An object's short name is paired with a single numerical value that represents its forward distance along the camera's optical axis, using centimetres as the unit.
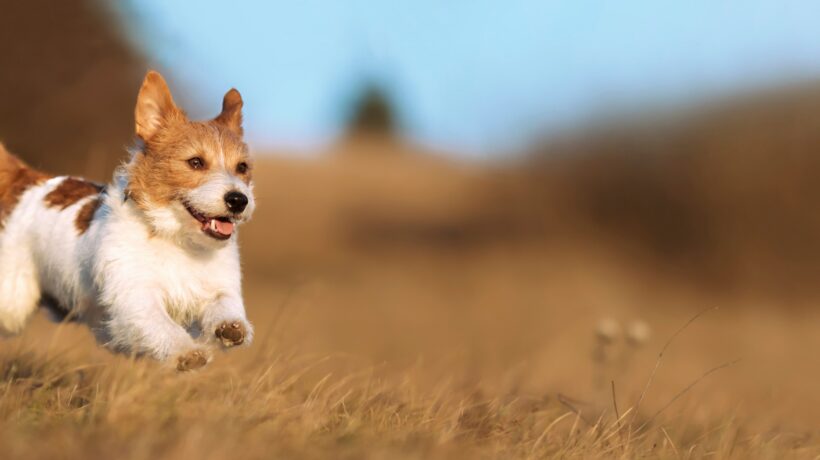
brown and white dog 807
